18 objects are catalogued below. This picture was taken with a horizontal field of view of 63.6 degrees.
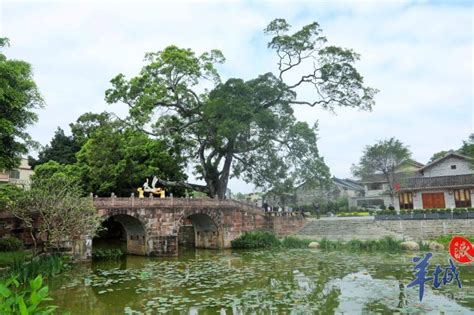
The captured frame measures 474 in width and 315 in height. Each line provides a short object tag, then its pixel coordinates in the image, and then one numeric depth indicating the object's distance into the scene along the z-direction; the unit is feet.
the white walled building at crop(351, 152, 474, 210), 96.43
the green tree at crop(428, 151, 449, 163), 158.87
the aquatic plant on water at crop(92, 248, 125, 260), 68.44
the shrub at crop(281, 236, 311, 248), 74.66
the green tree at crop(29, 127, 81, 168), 108.58
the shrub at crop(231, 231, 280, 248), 78.90
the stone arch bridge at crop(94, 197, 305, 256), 70.49
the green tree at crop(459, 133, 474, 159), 79.50
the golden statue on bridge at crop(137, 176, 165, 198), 77.69
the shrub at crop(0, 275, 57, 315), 12.03
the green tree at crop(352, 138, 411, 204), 104.78
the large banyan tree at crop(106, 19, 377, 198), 81.00
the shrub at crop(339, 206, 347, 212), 122.65
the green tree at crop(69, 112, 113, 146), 95.86
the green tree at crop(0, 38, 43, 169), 43.91
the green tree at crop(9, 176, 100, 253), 48.52
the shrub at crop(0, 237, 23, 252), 54.45
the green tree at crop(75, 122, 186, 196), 87.30
